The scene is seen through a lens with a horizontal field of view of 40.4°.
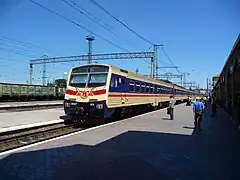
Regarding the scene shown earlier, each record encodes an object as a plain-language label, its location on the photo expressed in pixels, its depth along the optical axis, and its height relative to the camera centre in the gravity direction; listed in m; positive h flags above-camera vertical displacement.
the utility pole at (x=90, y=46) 46.68 +8.40
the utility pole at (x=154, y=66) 42.46 +4.55
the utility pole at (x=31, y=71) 55.29 +4.63
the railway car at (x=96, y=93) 14.93 +0.26
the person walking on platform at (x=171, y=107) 18.83 -0.48
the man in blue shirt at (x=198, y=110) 13.39 -0.44
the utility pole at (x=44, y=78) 74.87 +4.76
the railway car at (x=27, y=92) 42.47 +0.90
